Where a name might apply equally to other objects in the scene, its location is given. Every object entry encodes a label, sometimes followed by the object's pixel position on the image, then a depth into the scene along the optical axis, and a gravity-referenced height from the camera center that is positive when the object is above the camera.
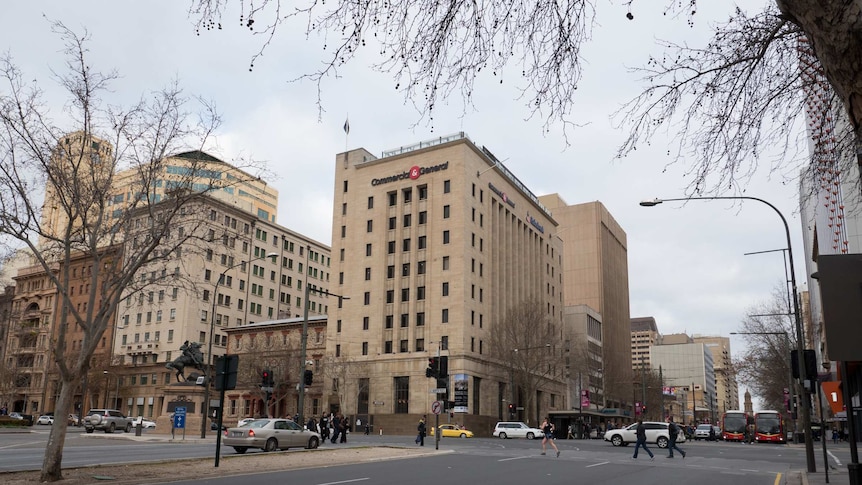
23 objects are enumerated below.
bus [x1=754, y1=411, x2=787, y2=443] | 59.19 -3.39
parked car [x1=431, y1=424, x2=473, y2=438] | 55.75 -4.15
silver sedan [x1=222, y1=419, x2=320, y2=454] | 25.38 -2.24
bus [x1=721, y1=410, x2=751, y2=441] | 63.31 -3.49
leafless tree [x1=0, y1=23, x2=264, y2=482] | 15.48 +4.32
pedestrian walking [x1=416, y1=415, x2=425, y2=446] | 34.35 -2.76
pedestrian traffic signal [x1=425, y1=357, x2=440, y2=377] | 30.42 +0.64
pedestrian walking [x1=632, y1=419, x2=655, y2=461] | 27.41 -2.04
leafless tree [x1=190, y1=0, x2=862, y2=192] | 4.92 +3.53
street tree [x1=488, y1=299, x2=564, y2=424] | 69.31 +3.95
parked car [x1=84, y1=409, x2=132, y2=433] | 47.75 -3.36
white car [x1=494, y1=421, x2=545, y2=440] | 55.47 -3.92
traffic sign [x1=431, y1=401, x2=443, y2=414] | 30.30 -1.12
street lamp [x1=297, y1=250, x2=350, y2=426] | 31.75 -0.27
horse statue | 40.28 +1.10
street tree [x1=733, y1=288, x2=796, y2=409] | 63.16 +3.11
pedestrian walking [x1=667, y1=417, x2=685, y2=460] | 27.14 -1.93
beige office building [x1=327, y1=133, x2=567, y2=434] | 69.19 +12.16
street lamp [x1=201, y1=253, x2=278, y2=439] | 35.72 -1.64
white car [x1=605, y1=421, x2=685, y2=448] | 41.34 -3.03
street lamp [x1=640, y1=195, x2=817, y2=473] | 18.91 +0.60
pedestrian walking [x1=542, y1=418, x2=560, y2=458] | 27.88 -1.94
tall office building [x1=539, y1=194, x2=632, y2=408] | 125.38 +23.15
